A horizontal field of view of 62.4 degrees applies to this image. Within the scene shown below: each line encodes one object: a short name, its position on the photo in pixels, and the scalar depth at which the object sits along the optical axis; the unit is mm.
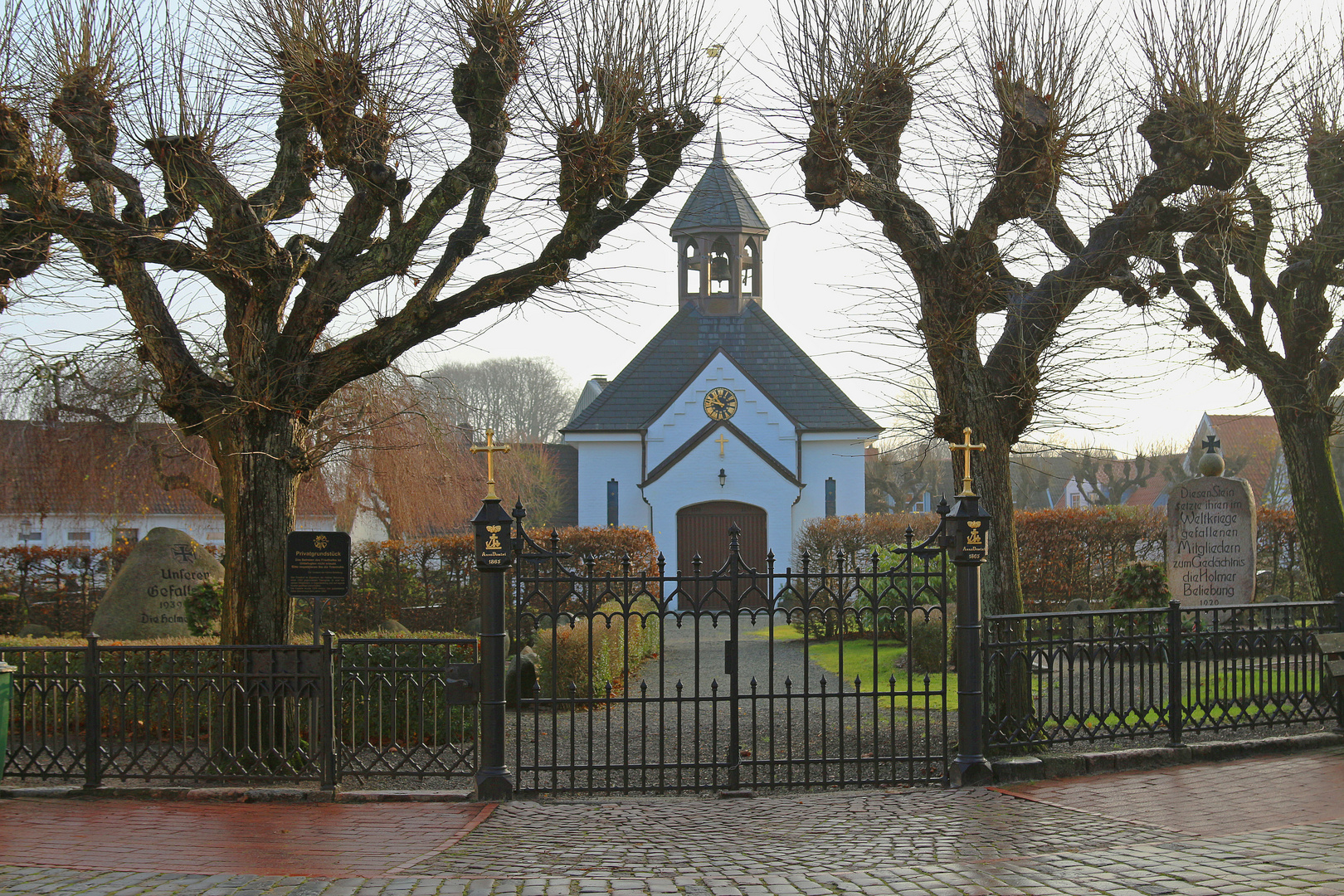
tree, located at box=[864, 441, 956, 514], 44031
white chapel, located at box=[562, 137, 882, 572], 27984
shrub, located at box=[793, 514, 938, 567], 23531
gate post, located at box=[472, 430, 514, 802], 7828
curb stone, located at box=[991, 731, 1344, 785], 8188
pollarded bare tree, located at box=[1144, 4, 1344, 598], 11414
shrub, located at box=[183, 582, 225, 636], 14109
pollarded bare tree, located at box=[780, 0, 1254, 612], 8984
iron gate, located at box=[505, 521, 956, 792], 7902
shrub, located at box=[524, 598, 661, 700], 12250
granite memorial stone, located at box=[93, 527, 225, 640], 14219
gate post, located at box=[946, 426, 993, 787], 8102
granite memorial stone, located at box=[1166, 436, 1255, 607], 14391
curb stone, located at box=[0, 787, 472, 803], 7812
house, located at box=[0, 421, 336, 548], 19203
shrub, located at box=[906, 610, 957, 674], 14289
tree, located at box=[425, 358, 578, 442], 55219
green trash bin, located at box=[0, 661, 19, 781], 8102
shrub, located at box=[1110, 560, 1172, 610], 16000
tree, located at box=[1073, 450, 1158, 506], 40500
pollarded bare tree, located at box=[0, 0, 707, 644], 8422
